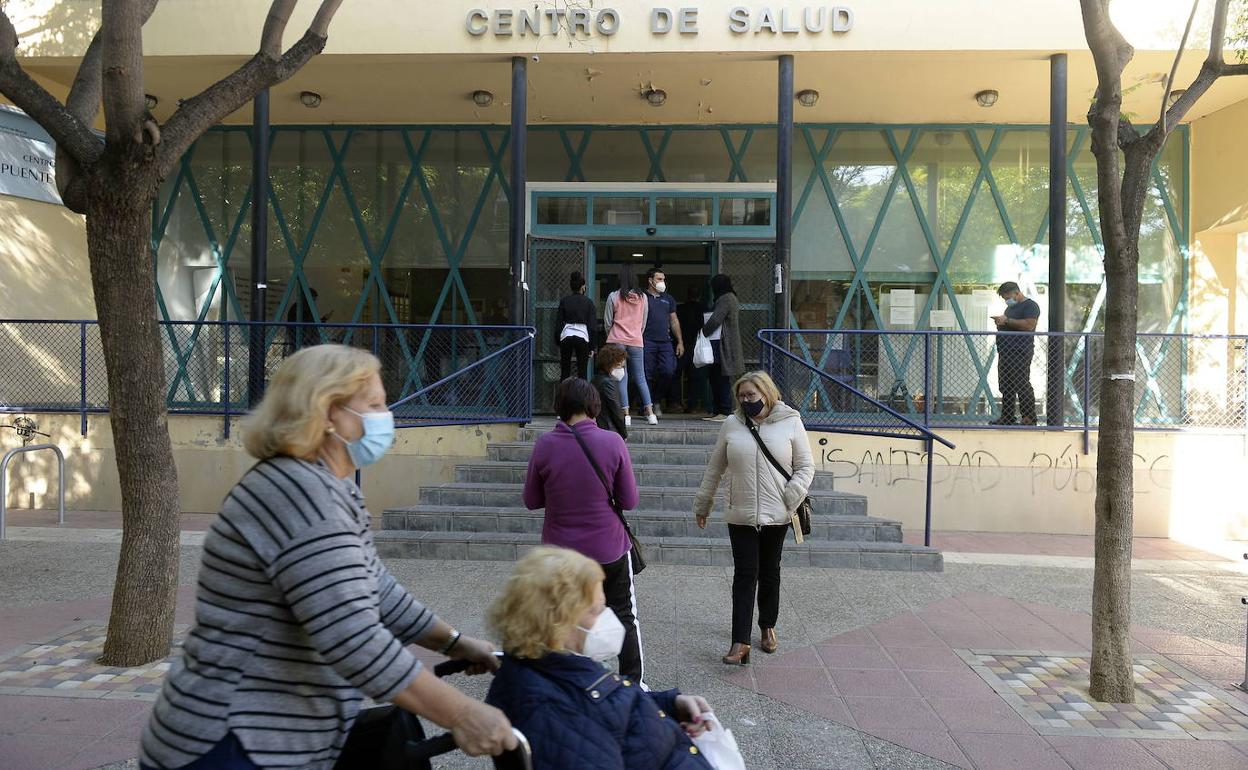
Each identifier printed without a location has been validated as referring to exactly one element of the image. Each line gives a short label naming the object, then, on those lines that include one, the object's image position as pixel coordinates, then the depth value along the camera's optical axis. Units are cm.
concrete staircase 822
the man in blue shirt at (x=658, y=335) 1102
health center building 1074
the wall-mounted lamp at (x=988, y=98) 1191
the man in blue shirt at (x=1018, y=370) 1046
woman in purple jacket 466
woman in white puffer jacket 552
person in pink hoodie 1048
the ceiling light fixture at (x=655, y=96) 1206
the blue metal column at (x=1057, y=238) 1038
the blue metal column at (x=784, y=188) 1068
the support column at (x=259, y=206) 1129
